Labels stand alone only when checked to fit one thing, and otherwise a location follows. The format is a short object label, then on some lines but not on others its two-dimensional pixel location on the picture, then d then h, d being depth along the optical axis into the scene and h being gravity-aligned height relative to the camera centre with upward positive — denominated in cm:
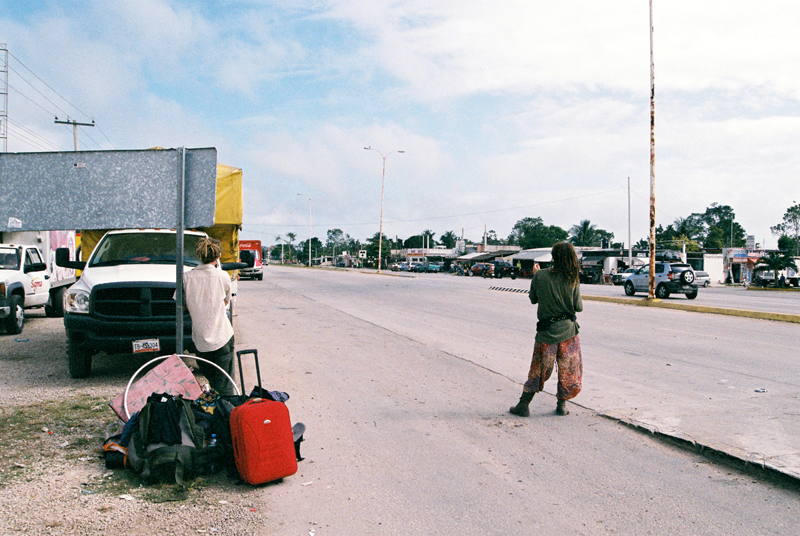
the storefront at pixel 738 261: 6094 +83
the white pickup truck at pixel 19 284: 1168 -33
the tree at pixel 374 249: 13025 +456
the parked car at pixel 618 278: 4676 -77
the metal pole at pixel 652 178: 2148 +347
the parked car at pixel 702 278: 4791 -78
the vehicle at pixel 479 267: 6060 +15
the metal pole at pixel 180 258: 527 +10
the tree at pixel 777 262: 4888 +58
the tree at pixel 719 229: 10438 +840
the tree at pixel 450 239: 16188 +849
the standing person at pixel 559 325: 588 -58
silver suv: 2575 -51
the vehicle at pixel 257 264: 4125 +37
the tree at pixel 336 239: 17921 +938
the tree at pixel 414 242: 16512 +790
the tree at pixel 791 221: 9332 +803
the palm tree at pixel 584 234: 9656 +623
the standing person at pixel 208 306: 534 -35
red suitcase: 412 -126
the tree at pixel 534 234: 11694 +755
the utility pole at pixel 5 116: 3253 +895
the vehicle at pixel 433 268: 8741 +14
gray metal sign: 492 +71
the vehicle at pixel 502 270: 5534 -12
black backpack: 411 -128
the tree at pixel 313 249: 17075 +605
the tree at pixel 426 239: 15665 +851
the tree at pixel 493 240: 14054 +722
